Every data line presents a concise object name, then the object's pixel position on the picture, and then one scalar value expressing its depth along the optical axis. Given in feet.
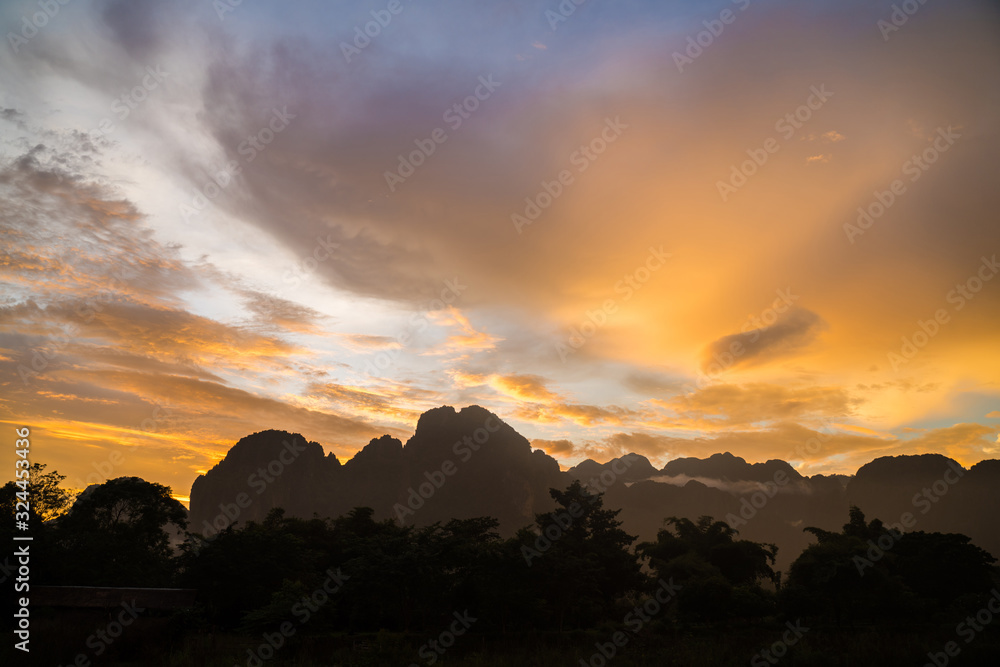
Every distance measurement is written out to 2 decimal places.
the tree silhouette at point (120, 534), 113.39
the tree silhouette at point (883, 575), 98.58
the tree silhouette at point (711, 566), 105.15
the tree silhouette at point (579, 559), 92.79
